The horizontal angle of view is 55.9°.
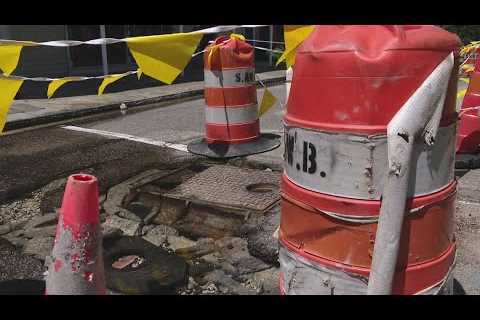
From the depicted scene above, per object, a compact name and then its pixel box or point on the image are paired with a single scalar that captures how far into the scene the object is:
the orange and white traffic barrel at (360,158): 2.00
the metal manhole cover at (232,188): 4.50
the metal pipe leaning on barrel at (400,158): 1.94
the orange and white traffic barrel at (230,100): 6.40
